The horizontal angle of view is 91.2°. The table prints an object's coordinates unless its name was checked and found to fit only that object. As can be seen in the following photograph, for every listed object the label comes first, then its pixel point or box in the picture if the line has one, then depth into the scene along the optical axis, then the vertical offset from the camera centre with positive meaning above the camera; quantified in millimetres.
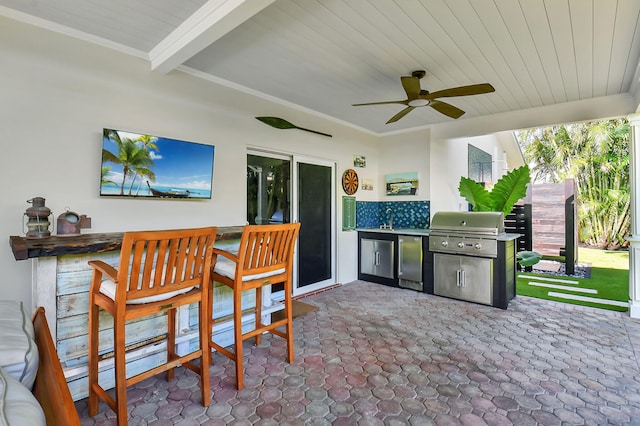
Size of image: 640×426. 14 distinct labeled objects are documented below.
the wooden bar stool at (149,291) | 1588 -442
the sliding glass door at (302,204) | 3877 +100
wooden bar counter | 1758 -576
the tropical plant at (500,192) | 4723 +288
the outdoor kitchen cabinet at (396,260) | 4478 -752
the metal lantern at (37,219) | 2057 -48
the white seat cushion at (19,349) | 997 -471
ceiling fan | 2730 +1085
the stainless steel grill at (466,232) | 3902 -283
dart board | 4962 +479
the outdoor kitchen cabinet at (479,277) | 3797 -848
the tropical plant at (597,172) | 7902 +1047
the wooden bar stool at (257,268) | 2078 -406
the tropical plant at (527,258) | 5699 -877
